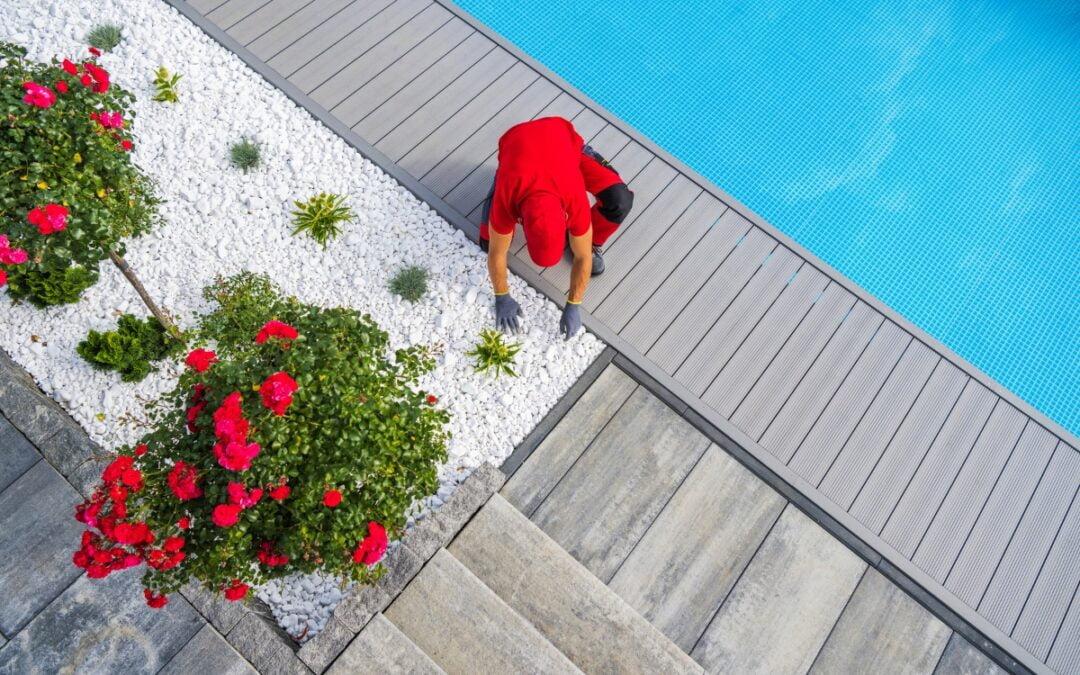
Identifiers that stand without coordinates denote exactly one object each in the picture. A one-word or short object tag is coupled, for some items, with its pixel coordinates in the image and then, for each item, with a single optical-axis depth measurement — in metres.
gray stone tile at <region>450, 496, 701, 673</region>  3.17
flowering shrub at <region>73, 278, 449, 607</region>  2.40
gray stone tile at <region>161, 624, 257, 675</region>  2.86
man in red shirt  3.27
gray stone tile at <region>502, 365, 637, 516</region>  3.76
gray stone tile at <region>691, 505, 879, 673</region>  3.52
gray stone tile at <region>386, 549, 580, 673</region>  2.97
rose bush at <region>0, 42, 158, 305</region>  2.58
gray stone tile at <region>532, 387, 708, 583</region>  3.68
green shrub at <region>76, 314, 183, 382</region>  3.58
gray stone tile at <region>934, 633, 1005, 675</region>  3.58
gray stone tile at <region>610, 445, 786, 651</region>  3.58
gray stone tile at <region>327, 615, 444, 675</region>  2.83
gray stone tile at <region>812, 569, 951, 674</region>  3.55
